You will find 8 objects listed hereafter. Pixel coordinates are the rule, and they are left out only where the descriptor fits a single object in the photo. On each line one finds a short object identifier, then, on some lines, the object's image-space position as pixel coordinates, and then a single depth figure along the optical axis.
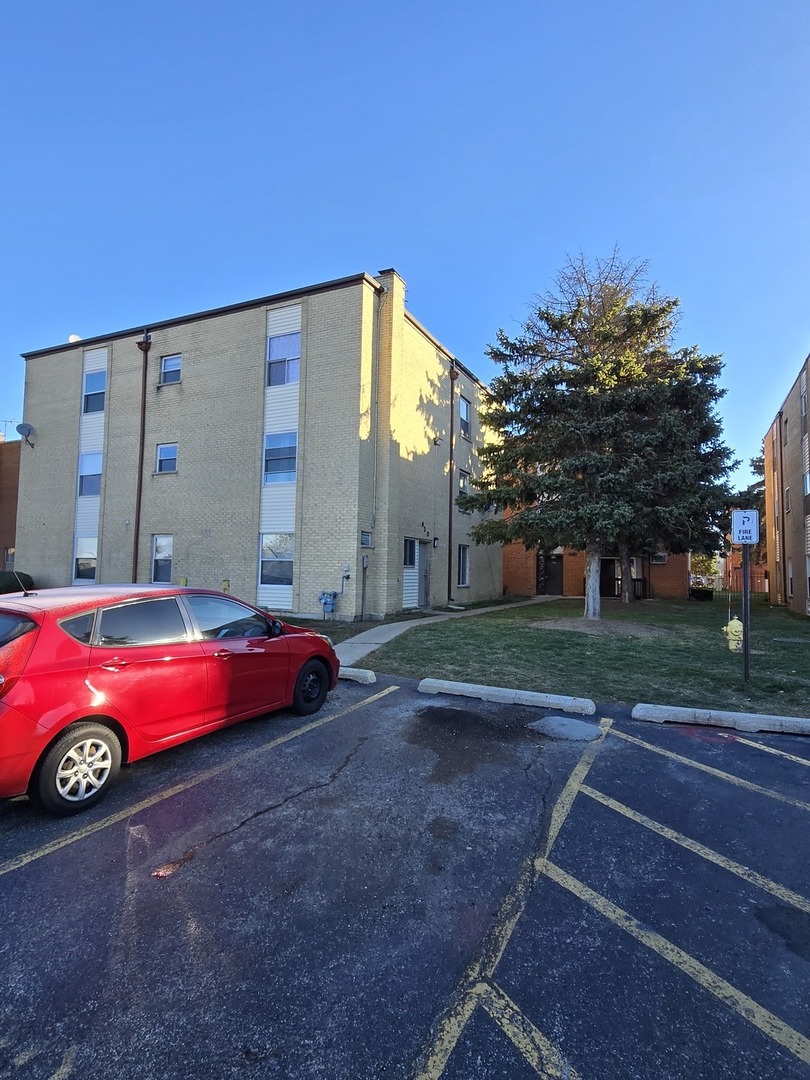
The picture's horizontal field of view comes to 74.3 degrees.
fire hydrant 9.73
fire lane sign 7.24
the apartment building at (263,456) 15.36
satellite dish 20.81
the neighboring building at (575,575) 28.80
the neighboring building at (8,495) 25.23
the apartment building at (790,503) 20.09
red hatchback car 3.51
